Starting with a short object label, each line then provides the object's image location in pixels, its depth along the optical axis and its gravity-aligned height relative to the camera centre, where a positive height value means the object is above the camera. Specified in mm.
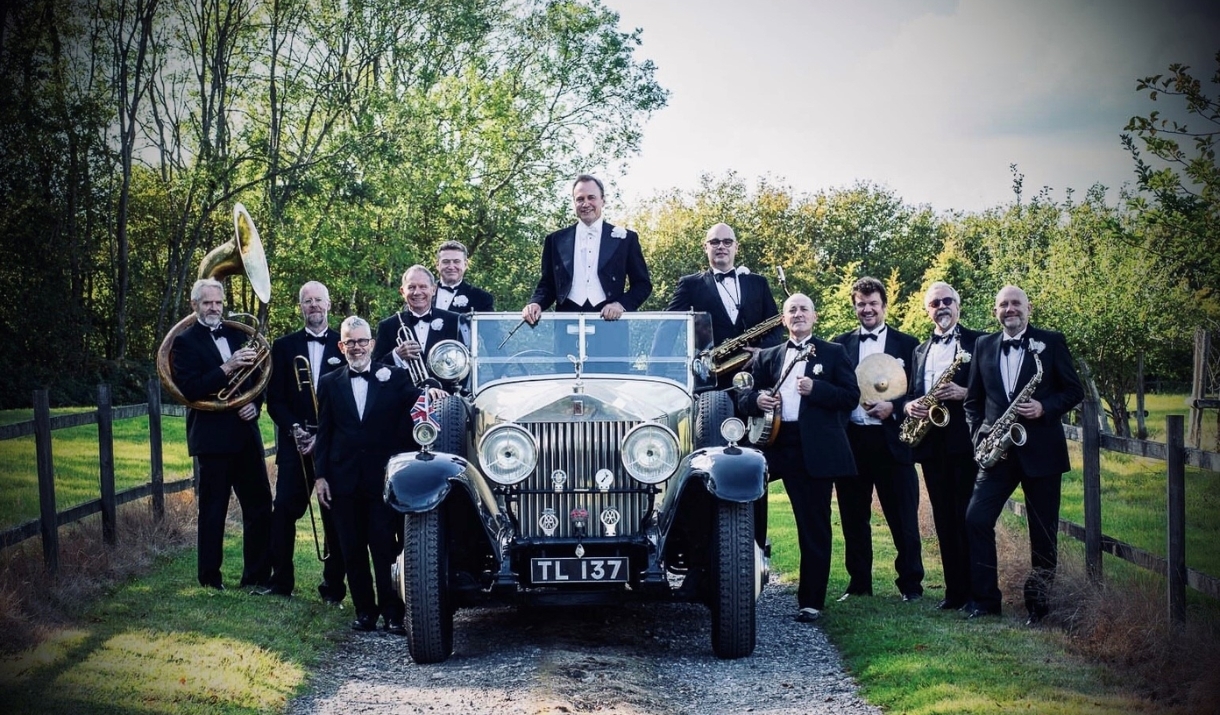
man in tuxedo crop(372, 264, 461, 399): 8992 +130
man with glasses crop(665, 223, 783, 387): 9523 +288
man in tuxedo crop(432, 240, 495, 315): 9742 +412
